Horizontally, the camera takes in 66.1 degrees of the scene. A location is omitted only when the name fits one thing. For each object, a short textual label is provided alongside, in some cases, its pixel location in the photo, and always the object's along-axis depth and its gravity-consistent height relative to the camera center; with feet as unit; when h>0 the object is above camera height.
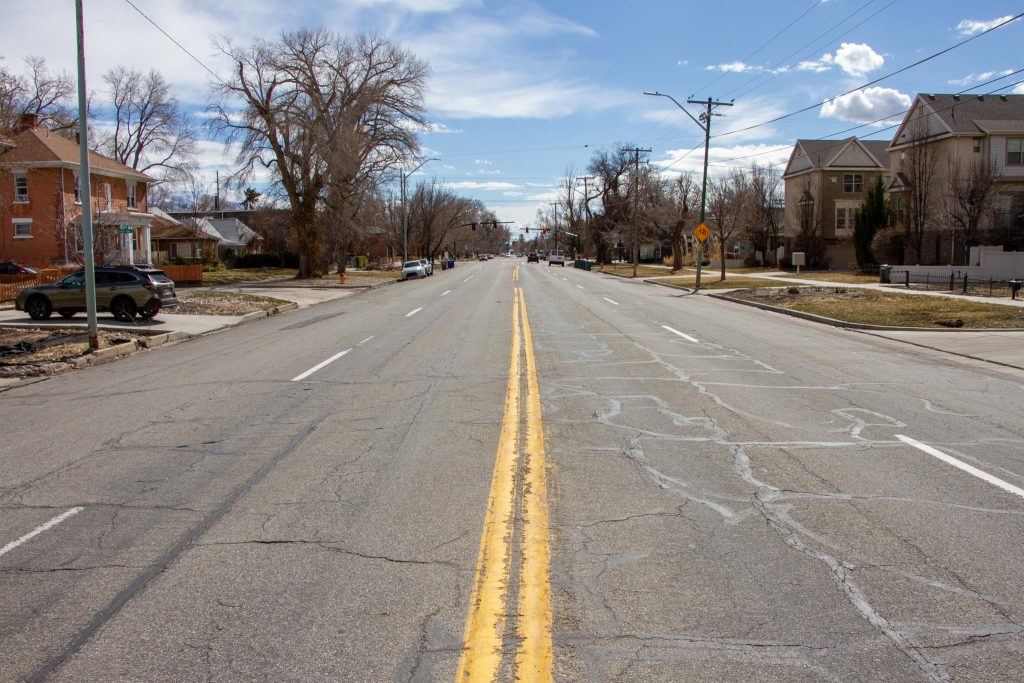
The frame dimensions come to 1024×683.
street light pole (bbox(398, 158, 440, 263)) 188.73 +11.38
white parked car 191.21 -0.94
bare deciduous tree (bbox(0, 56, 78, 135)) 105.50 +31.72
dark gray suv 73.67 -3.03
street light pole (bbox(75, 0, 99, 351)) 51.01 +4.24
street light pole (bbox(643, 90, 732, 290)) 132.46 +25.15
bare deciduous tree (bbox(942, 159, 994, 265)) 130.31 +13.09
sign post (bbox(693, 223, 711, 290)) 127.03 +6.06
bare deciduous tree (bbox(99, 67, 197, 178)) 250.98 +41.08
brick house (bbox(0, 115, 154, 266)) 142.10 +12.52
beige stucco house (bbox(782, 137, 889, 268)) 196.85 +20.29
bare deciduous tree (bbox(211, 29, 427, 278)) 156.15 +27.40
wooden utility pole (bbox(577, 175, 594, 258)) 323.78 +27.31
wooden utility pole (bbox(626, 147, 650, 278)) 199.09 +17.41
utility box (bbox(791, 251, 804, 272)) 178.29 +2.88
